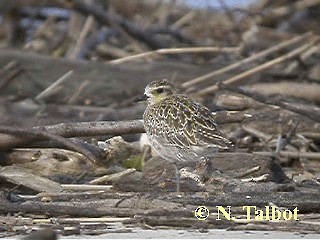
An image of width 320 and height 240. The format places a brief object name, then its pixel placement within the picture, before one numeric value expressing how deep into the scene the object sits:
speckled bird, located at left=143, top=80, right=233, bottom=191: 10.87
